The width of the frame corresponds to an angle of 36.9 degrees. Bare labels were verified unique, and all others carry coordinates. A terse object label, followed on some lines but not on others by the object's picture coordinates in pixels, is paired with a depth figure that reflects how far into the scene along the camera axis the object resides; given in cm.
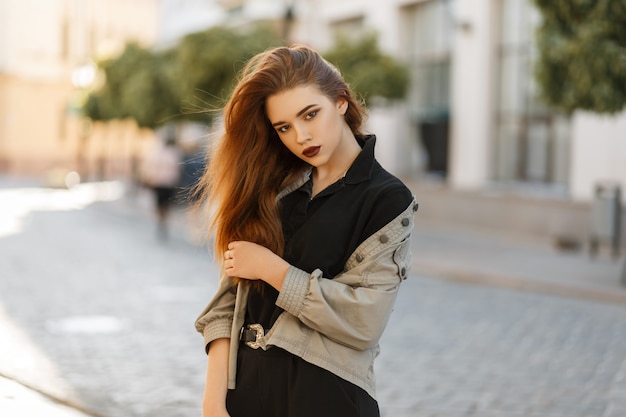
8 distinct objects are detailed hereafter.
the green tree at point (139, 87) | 2975
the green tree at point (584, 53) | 1084
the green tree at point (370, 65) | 1894
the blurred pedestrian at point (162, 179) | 1753
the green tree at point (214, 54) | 2238
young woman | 218
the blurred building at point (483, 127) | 1719
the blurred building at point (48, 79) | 5088
